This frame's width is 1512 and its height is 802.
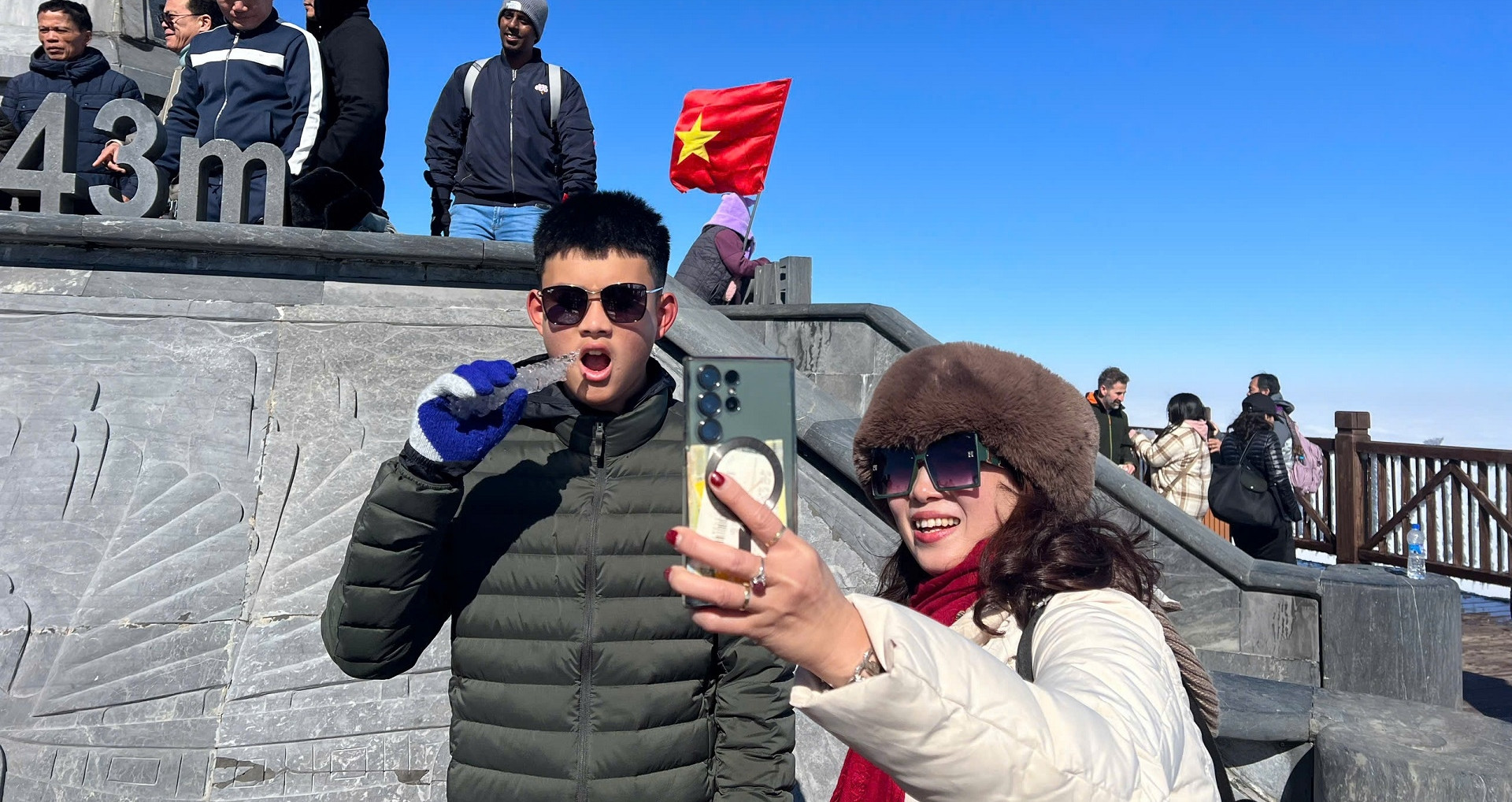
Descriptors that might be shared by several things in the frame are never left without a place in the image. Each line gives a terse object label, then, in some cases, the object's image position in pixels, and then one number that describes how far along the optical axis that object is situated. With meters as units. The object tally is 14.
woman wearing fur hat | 1.01
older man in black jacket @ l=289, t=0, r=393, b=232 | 5.36
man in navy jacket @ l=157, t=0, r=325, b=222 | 5.34
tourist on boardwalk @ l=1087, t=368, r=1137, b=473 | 10.02
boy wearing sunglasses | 1.99
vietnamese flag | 10.02
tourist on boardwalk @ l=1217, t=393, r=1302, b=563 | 8.11
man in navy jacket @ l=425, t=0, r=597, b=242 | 6.12
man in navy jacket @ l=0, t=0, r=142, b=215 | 6.28
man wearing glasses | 6.85
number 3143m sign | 5.00
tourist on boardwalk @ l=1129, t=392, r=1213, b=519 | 8.96
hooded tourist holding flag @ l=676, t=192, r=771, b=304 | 9.59
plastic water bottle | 4.44
